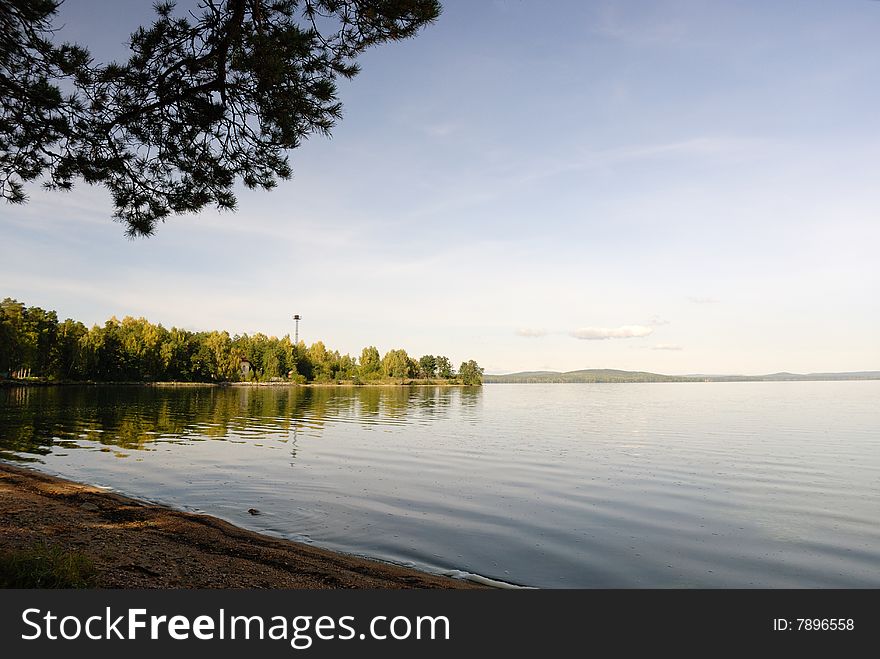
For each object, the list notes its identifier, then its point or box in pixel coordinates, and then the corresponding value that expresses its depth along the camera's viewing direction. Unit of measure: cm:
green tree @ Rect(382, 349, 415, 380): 19450
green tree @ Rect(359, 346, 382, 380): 19805
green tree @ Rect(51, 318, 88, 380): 10738
